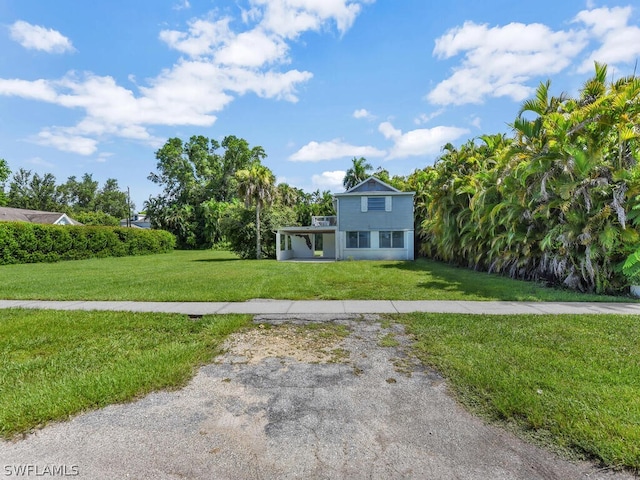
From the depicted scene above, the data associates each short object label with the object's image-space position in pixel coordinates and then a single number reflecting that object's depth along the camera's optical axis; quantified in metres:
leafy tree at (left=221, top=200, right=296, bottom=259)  23.64
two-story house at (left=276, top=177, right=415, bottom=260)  22.20
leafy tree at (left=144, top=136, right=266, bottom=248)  41.72
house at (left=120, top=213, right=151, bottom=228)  64.80
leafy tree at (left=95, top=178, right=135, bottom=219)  67.88
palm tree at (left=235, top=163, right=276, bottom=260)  21.89
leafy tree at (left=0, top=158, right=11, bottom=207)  29.09
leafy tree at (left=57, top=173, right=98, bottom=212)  62.81
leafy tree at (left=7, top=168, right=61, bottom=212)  54.56
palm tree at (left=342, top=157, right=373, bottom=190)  36.91
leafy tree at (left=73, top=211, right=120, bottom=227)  48.59
